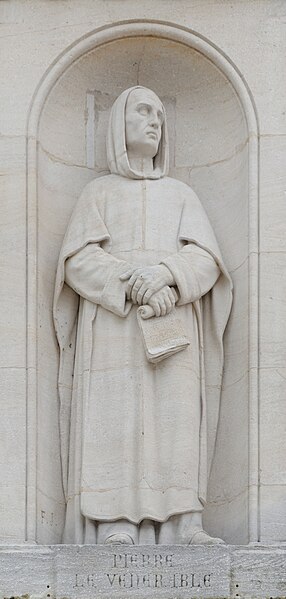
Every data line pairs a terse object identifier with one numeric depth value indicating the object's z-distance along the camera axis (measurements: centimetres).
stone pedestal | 1797
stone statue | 1872
